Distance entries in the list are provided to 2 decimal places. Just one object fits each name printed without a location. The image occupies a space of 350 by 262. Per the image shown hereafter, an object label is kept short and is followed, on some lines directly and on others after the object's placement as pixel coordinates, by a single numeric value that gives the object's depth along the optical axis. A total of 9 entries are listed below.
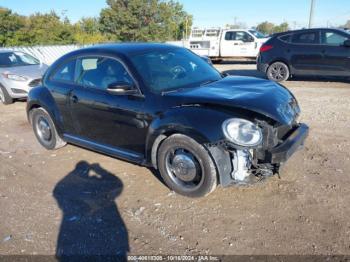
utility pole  28.25
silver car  9.77
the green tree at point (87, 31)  35.12
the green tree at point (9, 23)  32.22
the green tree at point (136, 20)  42.44
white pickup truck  18.08
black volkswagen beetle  3.67
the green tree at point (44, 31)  31.12
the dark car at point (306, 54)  10.55
